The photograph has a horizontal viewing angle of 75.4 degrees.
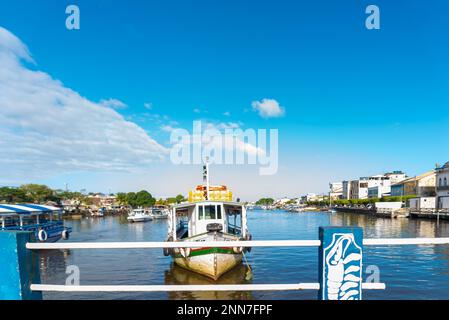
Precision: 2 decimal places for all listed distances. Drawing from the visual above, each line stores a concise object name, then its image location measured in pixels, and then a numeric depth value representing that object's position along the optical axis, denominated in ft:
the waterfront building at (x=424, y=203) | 237.66
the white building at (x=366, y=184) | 471.17
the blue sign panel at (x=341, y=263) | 11.75
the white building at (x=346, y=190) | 551.18
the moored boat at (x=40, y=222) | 87.76
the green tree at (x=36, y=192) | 317.73
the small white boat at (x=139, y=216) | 252.83
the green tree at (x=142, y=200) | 463.01
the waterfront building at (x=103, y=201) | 485.56
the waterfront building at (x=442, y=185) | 223.10
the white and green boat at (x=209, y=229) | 55.01
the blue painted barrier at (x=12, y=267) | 12.05
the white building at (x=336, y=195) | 623.97
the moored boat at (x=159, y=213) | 293.74
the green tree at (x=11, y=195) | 294.15
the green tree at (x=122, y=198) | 476.87
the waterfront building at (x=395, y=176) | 478.67
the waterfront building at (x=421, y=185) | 319.06
